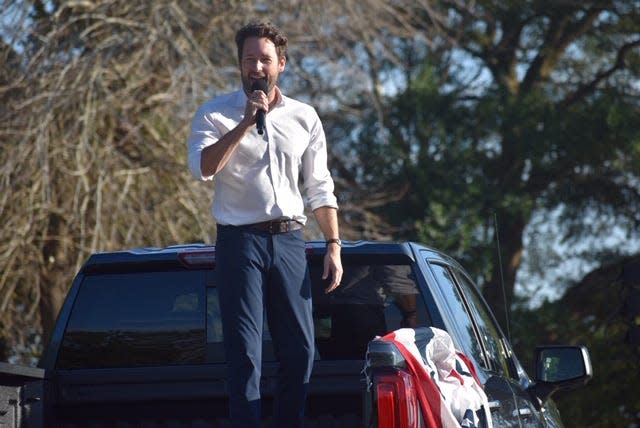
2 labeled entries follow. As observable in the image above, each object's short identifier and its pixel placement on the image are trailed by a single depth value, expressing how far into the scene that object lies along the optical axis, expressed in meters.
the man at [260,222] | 8.69
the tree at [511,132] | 43.12
